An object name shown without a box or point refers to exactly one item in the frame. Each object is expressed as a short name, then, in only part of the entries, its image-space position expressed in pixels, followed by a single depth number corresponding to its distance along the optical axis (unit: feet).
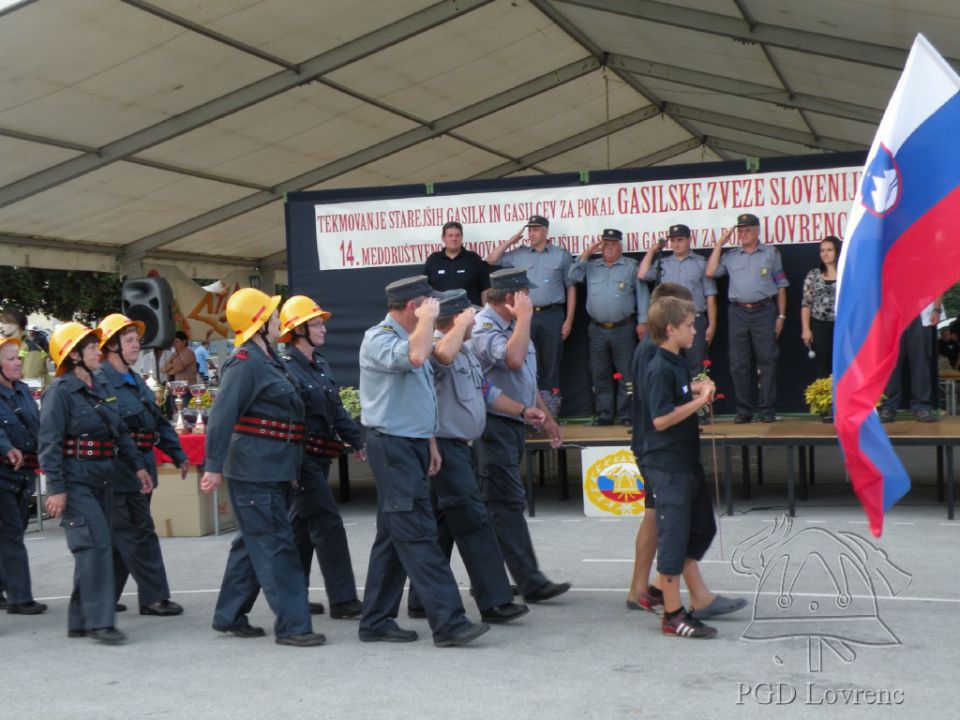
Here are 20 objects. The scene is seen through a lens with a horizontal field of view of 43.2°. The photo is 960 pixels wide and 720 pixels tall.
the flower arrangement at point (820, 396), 35.37
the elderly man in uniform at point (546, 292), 37.96
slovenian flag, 16.79
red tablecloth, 34.27
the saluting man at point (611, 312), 37.29
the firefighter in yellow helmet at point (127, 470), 23.73
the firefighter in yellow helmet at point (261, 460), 20.31
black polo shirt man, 37.65
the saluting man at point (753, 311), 36.24
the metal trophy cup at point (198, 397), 35.24
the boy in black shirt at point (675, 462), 19.52
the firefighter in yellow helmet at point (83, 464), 21.47
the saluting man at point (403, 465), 19.76
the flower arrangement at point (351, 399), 37.58
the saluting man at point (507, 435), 22.90
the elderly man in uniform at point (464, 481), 21.15
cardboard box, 34.35
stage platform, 31.45
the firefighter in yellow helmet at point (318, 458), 22.61
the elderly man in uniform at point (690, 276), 36.94
